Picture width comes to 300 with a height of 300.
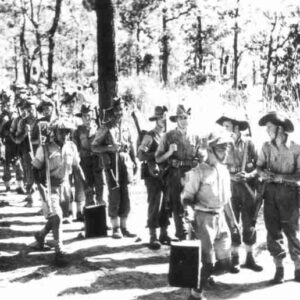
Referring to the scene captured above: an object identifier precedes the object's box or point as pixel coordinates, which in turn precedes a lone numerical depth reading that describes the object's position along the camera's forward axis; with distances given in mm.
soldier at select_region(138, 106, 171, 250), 8469
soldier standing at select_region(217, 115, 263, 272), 7242
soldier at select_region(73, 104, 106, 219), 10312
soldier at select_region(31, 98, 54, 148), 9648
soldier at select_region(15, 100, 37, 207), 11062
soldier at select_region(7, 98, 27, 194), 11657
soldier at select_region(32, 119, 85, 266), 7629
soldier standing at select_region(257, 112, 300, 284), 6730
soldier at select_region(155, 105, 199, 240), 7908
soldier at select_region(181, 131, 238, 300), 6168
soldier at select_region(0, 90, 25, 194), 12922
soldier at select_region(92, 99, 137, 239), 9070
